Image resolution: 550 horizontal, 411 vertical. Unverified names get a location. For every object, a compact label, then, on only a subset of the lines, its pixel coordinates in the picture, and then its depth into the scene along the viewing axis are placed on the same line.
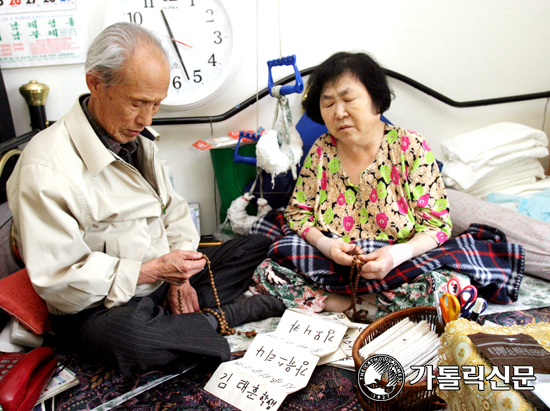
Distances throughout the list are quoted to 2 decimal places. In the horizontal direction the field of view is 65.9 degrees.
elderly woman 1.57
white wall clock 2.01
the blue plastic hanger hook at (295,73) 1.85
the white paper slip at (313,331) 1.34
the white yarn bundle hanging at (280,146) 1.85
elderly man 1.20
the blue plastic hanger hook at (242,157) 1.97
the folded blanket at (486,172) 2.06
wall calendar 2.01
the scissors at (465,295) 1.12
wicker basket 1.00
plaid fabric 1.50
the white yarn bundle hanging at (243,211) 2.05
